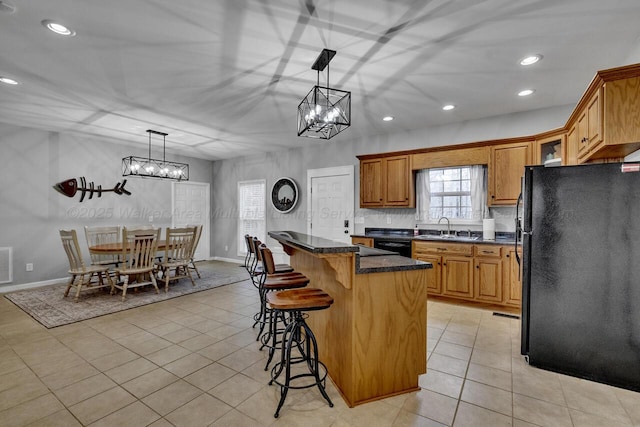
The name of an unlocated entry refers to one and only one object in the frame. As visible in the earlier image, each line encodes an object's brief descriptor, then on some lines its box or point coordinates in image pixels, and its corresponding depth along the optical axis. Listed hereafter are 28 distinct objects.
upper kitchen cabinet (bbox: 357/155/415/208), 4.68
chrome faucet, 4.55
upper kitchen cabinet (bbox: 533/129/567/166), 3.40
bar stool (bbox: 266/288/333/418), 1.89
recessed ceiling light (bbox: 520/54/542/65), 2.64
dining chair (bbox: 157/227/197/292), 4.72
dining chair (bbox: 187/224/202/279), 5.03
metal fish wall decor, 5.26
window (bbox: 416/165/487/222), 4.36
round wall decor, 6.29
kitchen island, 1.92
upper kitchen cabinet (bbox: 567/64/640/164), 2.06
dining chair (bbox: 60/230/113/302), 4.07
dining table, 4.37
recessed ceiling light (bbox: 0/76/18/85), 3.12
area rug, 3.57
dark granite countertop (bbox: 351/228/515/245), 3.89
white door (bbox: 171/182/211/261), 7.01
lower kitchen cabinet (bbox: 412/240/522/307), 3.68
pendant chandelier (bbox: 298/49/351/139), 2.37
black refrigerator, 2.15
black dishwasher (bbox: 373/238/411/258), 4.39
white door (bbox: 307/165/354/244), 5.51
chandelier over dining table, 4.94
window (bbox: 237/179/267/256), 6.96
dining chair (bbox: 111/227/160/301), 4.24
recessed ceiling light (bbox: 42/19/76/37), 2.18
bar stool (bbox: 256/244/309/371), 2.28
